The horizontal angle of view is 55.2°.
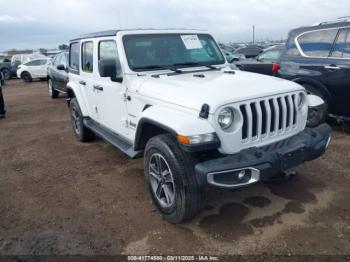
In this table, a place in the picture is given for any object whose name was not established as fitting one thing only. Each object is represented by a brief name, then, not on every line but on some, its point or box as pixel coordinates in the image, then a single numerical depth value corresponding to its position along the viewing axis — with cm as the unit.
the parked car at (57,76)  1051
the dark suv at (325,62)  573
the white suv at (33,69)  2012
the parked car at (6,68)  2287
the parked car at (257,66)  778
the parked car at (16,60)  2309
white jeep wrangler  296
